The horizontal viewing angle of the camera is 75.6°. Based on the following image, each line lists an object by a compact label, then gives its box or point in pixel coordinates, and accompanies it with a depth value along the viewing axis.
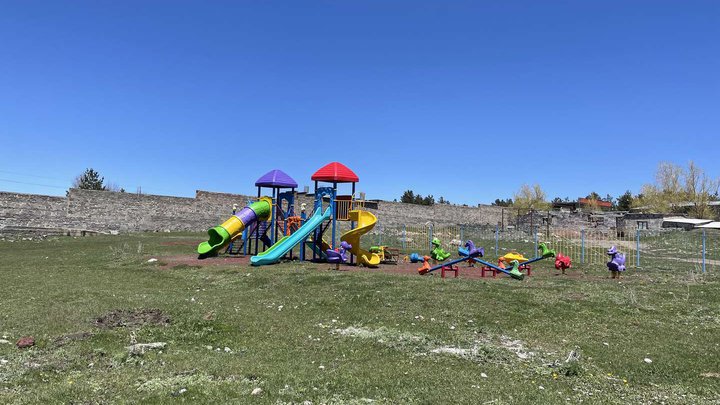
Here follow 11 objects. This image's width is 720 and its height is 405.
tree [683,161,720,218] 47.11
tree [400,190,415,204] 71.88
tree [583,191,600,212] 79.12
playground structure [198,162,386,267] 16.27
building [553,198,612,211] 75.38
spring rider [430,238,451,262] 17.02
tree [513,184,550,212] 73.25
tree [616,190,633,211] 69.63
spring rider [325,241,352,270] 15.45
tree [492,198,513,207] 81.77
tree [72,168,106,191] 64.19
